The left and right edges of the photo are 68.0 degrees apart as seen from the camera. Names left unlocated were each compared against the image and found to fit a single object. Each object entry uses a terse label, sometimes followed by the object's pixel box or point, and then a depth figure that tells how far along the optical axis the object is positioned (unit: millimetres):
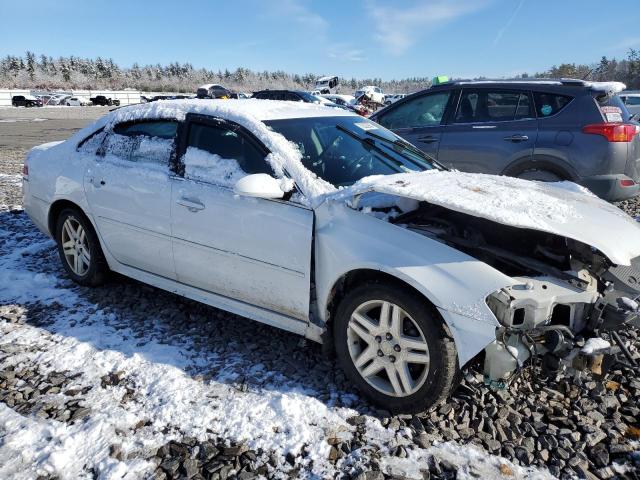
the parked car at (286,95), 18859
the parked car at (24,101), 42250
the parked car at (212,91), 33094
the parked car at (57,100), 47791
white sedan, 2318
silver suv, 5078
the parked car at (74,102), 47250
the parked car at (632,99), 16703
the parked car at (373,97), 26283
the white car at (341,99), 26703
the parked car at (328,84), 44919
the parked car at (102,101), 48562
